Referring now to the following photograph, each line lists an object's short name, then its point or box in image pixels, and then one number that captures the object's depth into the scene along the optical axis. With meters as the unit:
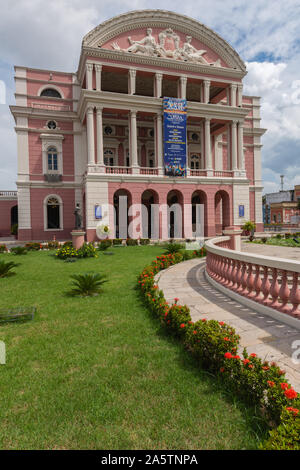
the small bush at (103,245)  18.95
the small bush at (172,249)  14.72
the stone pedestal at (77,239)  16.84
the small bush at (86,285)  7.32
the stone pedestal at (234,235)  13.04
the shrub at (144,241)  22.36
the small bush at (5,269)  9.90
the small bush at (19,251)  16.53
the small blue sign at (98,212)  22.80
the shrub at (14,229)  30.55
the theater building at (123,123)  23.22
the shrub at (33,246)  19.10
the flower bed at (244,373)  2.15
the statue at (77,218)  17.58
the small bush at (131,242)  21.61
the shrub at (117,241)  21.77
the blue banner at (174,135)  24.27
